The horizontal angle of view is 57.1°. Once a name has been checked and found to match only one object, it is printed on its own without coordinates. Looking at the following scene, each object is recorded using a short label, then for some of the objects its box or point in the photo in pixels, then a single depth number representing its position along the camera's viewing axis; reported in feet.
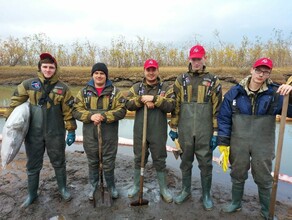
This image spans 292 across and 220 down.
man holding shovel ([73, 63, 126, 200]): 10.56
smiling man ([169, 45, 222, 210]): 10.27
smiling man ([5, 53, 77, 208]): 10.39
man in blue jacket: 9.20
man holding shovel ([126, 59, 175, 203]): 10.68
